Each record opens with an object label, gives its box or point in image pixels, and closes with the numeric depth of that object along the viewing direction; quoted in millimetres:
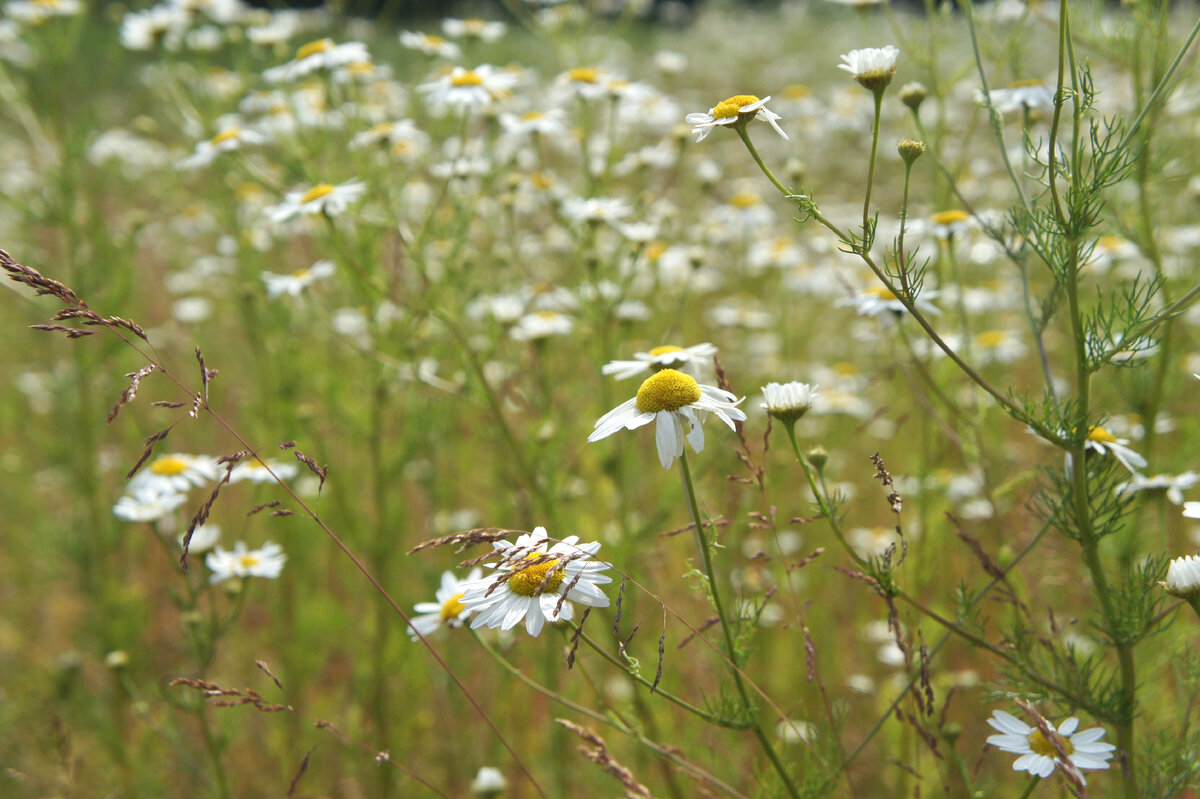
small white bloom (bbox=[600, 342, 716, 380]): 602
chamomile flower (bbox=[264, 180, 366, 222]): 694
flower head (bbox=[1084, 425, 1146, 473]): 567
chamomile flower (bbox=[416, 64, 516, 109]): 740
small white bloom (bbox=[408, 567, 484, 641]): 585
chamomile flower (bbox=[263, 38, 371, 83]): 731
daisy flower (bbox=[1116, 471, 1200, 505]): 597
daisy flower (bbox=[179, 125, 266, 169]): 735
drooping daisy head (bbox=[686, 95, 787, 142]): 540
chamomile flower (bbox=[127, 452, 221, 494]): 663
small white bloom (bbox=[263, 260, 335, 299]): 735
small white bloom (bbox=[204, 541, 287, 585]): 640
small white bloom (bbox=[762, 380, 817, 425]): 553
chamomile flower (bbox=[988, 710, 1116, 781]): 522
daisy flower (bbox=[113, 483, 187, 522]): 642
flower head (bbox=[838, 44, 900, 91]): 540
